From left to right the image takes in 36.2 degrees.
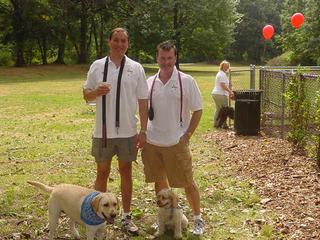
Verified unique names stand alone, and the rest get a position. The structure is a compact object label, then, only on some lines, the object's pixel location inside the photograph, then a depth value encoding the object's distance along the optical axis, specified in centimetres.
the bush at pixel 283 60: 4591
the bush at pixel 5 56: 4425
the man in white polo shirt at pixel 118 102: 497
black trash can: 1136
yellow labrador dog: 443
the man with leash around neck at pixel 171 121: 504
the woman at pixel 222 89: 1236
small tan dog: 499
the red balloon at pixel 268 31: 2343
